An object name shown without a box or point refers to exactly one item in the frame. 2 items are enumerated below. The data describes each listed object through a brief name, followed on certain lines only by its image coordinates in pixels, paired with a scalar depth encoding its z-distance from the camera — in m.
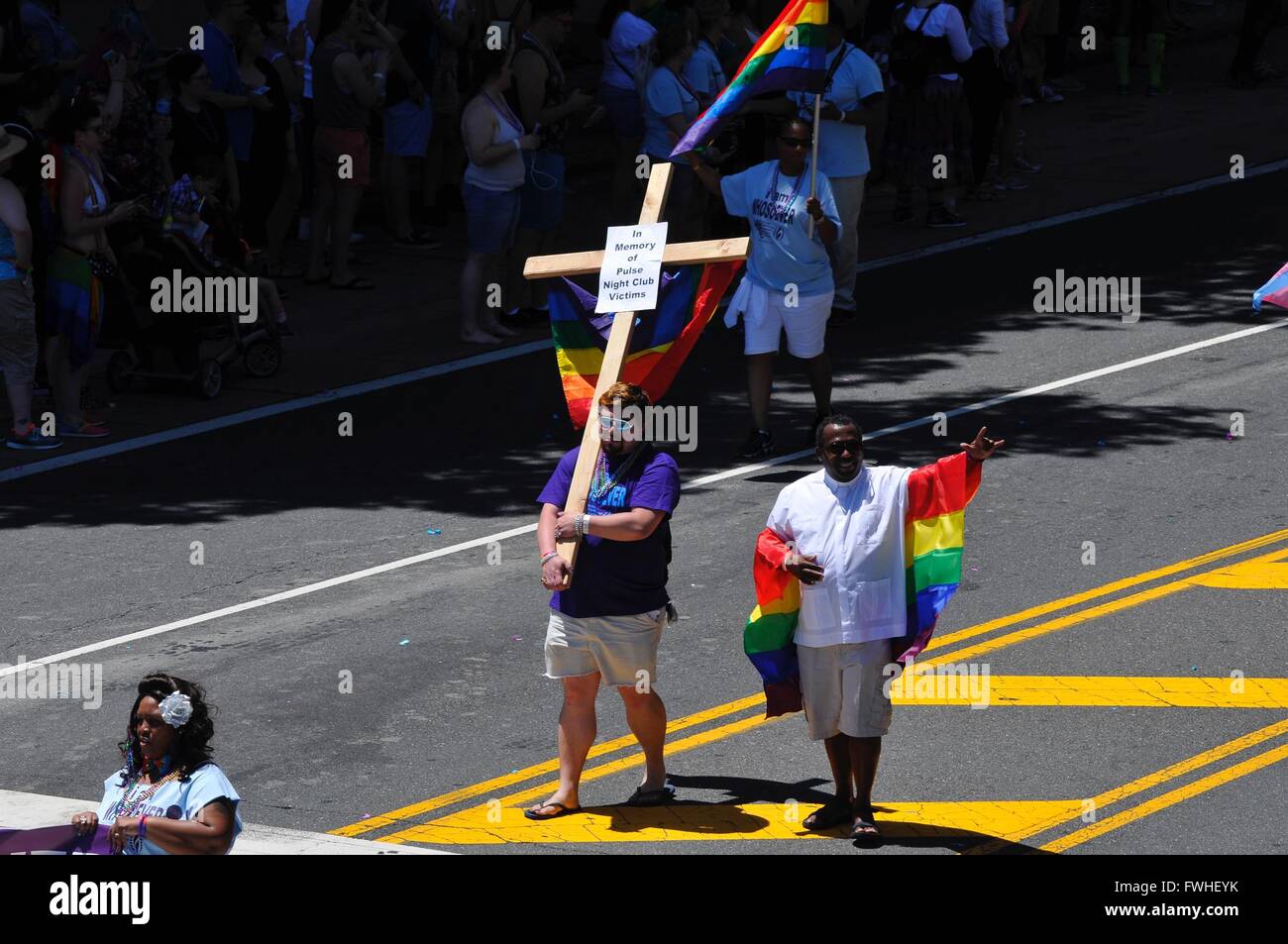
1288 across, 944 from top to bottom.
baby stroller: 15.90
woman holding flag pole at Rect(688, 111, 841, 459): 14.24
